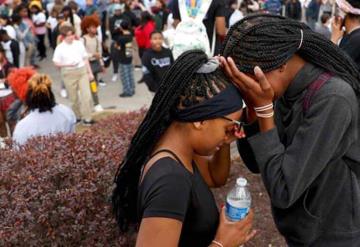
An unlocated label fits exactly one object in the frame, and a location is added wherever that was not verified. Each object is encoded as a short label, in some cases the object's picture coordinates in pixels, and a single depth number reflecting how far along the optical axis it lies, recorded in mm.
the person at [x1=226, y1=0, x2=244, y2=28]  11086
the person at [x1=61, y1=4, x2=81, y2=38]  12414
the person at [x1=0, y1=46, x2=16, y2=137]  7301
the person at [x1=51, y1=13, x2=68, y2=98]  11260
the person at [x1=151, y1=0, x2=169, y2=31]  13931
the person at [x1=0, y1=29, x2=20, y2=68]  11281
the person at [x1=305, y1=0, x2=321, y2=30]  16297
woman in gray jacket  2045
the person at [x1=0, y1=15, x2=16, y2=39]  12031
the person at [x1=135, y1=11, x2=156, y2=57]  11164
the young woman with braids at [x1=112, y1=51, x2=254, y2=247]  1874
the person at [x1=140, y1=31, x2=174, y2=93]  7985
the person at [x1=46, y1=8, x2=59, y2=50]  13781
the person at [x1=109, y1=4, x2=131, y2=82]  10742
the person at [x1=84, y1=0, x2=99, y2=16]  14811
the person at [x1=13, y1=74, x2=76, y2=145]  5258
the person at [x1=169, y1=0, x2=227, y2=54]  6902
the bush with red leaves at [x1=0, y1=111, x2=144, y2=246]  2912
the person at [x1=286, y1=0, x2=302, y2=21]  15688
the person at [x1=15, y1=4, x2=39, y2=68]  13141
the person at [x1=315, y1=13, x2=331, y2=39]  10801
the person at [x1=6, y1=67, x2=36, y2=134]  6520
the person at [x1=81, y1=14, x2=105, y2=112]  10164
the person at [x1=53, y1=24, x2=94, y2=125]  9172
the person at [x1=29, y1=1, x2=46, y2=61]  14289
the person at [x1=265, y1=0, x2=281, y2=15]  14704
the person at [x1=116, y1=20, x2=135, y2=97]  10562
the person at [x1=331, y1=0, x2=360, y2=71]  3447
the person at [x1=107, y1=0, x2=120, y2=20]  14188
